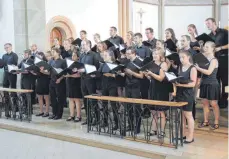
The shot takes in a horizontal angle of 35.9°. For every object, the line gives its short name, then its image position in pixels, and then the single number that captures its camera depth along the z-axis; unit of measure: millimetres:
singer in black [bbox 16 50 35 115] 7340
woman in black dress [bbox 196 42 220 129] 5203
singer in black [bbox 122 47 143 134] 5555
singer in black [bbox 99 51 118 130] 5852
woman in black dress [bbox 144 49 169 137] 5160
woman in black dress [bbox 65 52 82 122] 6539
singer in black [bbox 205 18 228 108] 5734
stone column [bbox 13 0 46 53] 9070
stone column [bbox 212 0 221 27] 13600
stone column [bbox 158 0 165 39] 14016
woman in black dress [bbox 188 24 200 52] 5840
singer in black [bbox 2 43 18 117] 8156
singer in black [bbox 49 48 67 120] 6695
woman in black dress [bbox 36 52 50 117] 7039
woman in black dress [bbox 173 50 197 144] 4879
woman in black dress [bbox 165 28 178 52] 6078
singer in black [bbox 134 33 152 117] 6234
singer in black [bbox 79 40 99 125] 6316
